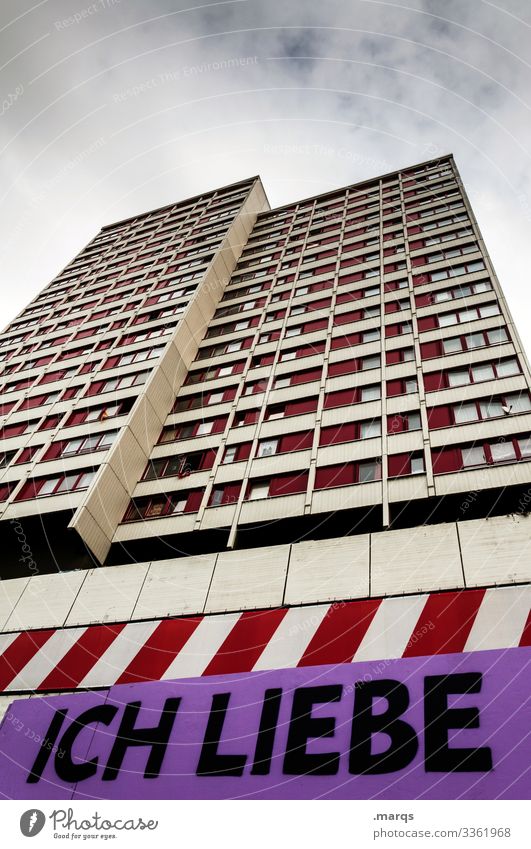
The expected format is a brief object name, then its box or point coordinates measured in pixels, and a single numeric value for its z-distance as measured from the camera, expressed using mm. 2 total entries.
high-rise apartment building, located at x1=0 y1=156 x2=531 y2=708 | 13531
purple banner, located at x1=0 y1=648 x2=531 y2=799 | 9305
